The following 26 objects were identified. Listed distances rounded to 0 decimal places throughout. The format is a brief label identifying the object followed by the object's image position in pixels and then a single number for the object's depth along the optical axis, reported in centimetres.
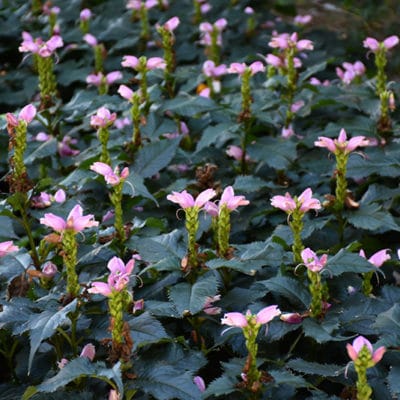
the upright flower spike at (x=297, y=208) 223
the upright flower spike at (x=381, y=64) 314
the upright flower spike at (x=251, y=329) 187
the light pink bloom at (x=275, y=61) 346
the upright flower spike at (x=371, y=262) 227
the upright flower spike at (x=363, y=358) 173
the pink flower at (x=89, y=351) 206
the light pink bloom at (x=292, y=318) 211
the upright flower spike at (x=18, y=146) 235
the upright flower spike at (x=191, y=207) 217
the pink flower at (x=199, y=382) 204
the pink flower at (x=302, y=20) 504
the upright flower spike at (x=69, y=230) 204
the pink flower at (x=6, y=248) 219
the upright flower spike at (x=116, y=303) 188
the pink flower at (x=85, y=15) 461
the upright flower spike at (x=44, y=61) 318
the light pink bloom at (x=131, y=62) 310
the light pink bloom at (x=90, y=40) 418
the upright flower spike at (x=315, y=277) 209
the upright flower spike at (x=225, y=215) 223
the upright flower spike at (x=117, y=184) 229
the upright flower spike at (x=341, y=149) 246
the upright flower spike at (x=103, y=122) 262
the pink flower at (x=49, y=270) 234
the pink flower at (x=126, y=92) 297
